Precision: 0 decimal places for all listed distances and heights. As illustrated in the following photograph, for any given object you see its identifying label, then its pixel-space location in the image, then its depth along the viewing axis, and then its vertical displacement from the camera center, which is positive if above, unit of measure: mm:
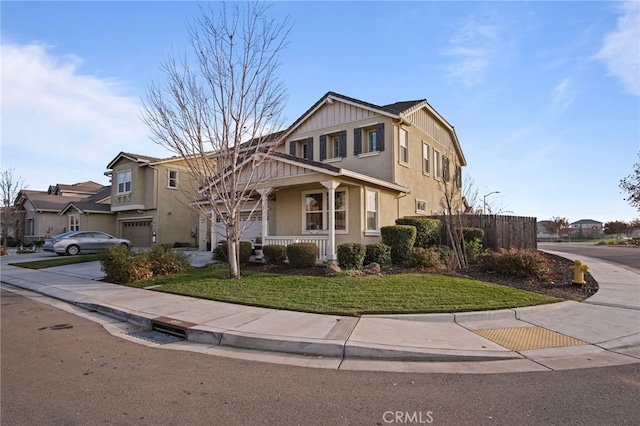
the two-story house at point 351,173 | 13531 +2225
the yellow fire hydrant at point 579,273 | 9664 -1251
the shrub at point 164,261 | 12016 -1142
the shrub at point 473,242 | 13548 -631
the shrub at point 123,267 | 11188 -1214
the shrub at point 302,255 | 12164 -933
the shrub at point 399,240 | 12750 -469
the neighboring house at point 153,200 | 25594 +1994
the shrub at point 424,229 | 14352 -95
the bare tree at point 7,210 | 30172 +1548
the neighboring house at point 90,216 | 28547 +908
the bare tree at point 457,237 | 12333 -408
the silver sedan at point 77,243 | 21594 -925
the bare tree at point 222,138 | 10359 +2549
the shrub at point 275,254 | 13047 -964
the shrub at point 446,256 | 12070 -1030
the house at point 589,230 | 55594 -319
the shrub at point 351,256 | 11547 -923
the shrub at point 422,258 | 11719 -1038
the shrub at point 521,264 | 10241 -1089
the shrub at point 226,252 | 13541 -960
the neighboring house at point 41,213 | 34031 +1377
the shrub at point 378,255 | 12347 -956
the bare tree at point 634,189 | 23141 +2350
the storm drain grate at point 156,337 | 6001 -1873
